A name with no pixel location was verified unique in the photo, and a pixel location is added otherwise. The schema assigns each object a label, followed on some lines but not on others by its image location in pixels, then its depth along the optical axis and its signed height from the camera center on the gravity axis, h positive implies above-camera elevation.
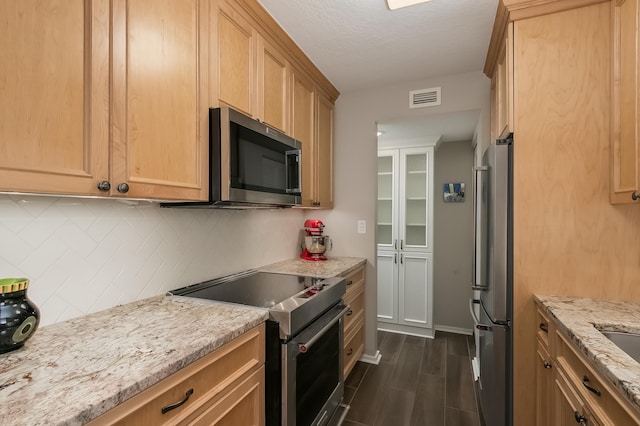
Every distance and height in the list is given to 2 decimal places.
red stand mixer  2.67 -0.26
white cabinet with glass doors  3.54 -0.39
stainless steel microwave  1.41 +0.25
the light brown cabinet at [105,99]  0.80 +0.36
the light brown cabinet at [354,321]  2.35 -0.89
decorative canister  0.85 -0.29
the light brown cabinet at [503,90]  1.68 +0.76
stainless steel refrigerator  1.67 -0.40
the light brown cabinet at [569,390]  0.89 -0.62
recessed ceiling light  1.65 +1.13
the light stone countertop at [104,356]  0.65 -0.41
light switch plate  2.85 -0.13
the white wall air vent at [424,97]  2.59 +0.98
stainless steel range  1.32 -0.60
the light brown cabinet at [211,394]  0.79 -0.56
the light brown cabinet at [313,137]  2.27 +0.61
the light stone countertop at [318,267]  2.12 -0.42
